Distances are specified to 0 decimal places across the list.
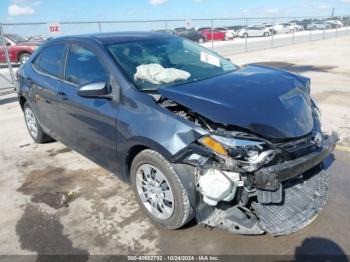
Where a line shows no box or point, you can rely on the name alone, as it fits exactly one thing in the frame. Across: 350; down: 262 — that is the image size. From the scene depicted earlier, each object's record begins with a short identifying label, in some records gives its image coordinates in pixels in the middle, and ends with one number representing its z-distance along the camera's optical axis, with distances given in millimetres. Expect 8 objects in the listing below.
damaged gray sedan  2629
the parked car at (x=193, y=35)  29253
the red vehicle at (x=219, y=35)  37188
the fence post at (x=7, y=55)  9364
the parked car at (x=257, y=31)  41581
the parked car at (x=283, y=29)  45406
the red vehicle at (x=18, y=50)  16391
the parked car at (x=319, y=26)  46594
